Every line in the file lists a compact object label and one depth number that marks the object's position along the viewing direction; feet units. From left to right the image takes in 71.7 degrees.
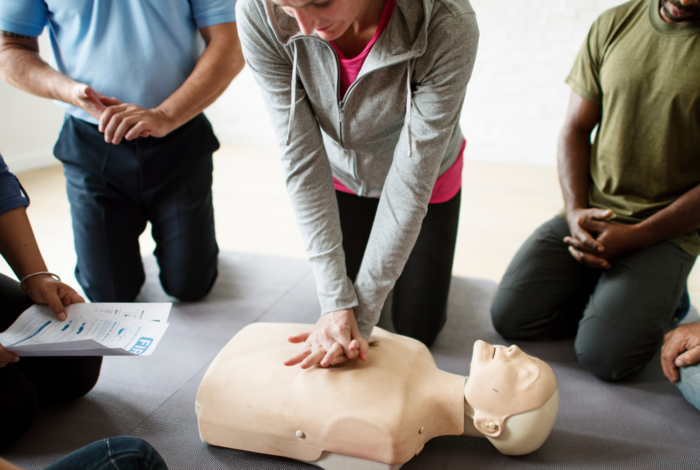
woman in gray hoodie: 3.26
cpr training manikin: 3.30
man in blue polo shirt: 5.00
